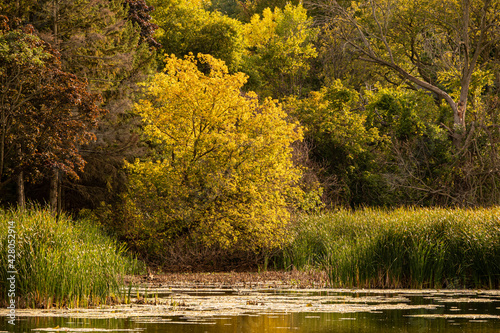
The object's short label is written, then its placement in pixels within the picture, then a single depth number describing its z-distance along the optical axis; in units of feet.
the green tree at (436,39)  100.17
